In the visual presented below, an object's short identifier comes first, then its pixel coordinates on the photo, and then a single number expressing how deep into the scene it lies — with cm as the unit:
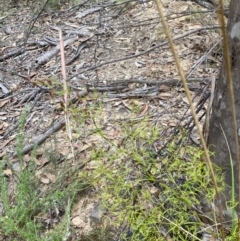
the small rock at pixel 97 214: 191
